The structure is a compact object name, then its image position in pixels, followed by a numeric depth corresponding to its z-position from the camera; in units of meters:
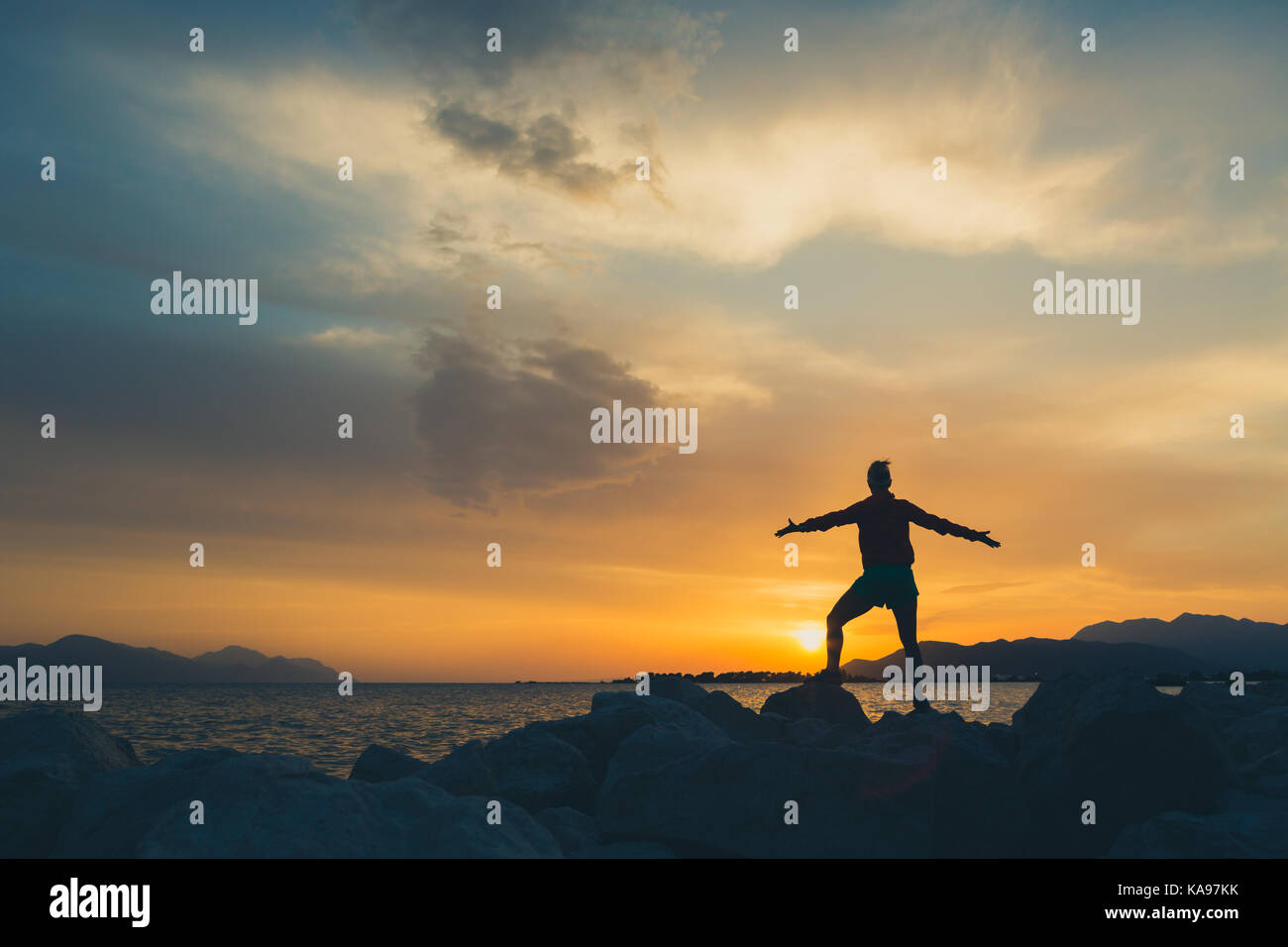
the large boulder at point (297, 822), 5.45
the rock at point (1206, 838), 6.15
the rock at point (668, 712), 9.90
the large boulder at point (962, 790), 7.78
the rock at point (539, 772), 8.96
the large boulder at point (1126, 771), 7.38
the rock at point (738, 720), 11.63
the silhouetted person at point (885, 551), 10.01
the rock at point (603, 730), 10.16
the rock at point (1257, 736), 9.95
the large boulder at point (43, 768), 7.32
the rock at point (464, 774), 8.45
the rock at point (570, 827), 7.45
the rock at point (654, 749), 7.93
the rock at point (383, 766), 10.01
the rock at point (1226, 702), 11.91
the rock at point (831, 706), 11.49
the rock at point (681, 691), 12.52
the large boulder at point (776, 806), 7.16
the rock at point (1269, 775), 7.97
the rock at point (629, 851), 6.80
